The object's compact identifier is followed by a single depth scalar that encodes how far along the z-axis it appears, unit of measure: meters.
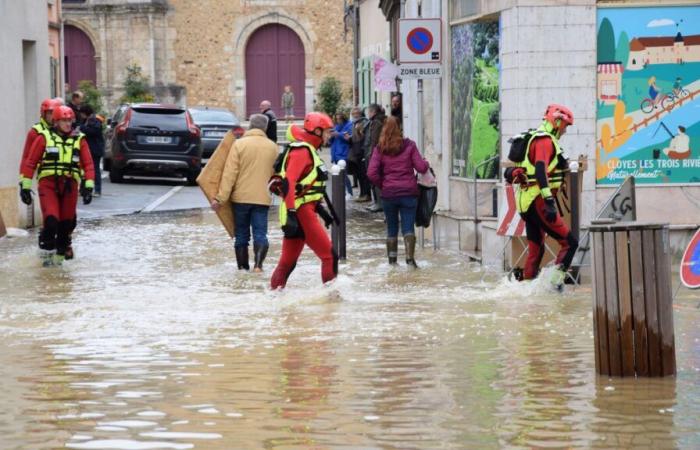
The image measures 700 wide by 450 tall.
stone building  53.50
